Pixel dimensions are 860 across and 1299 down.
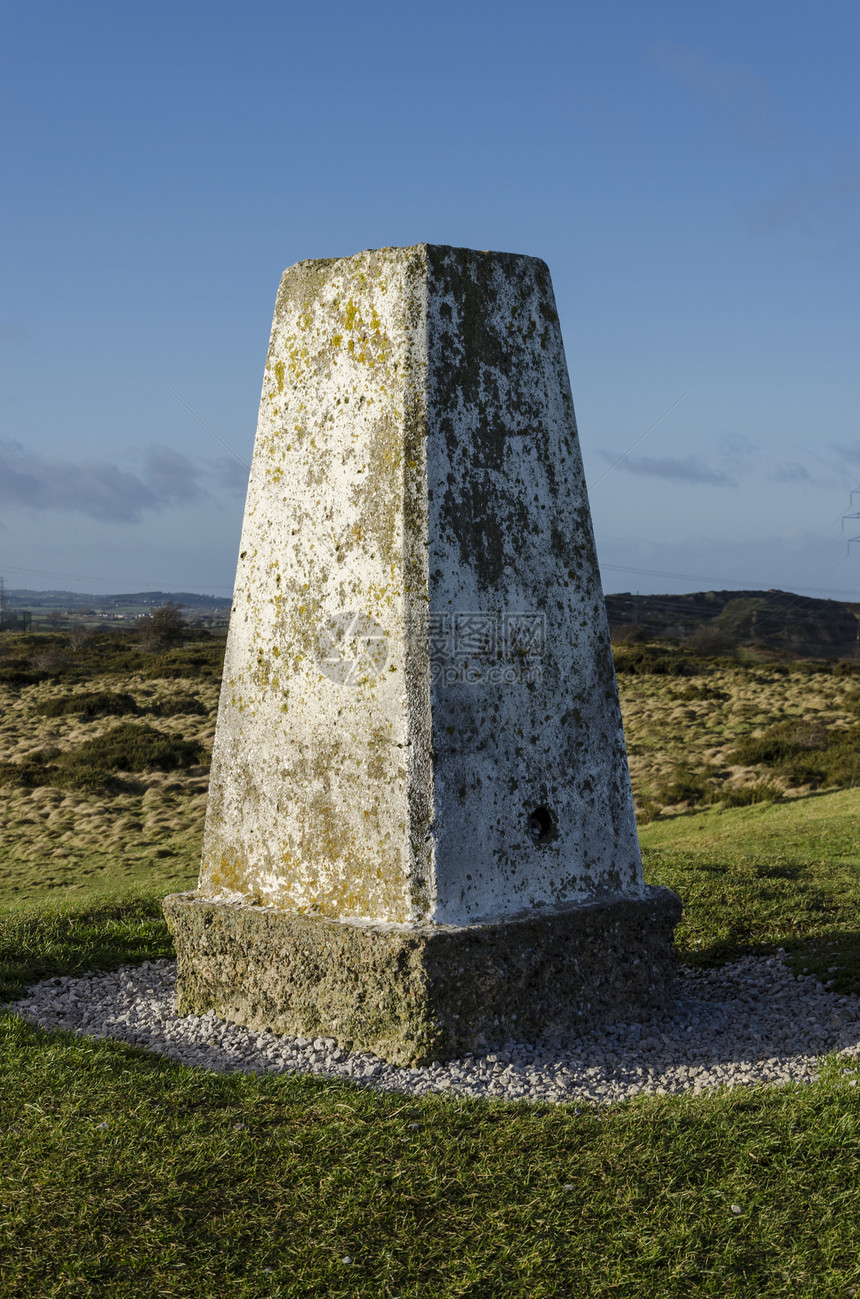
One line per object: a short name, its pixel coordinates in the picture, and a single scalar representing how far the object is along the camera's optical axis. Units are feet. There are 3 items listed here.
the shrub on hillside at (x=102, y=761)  65.92
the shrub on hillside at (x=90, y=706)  88.48
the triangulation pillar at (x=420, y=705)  15.31
